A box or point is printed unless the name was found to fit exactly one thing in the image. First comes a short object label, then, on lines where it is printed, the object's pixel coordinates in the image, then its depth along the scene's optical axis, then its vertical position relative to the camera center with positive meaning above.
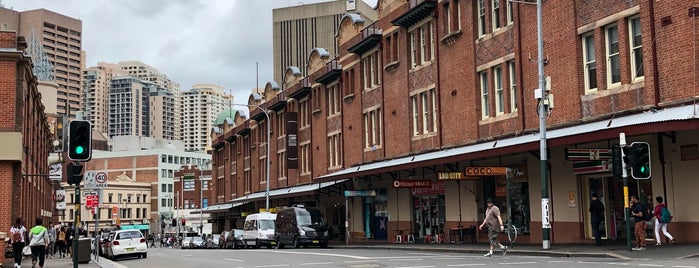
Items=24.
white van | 40.88 -0.93
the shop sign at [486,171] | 26.89 +1.31
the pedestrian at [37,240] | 22.69 -0.66
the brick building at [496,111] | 21.59 +3.73
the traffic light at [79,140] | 13.16 +1.33
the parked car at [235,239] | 44.62 -1.55
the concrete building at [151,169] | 127.69 +8.04
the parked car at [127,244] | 32.25 -1.21
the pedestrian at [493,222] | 21.52 -0.40
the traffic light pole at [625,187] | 19.19 +0.46
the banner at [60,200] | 46.06 +1.14
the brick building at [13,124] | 24.95 +3.15
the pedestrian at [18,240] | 22.14 -0.64
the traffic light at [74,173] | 14.35 +0.83
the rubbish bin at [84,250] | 27.16 -1.18
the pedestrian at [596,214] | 22.80 -0.25
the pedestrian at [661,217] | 20.62 -0.35
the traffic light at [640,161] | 19.09 +1.09
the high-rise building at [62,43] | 155.38 +37.99
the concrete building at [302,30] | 99.69 +24.31
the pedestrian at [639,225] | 20.06 -0.54
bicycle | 24.76 -0.88
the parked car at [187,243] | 63.97 -2.42
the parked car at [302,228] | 37.56 -0.81
